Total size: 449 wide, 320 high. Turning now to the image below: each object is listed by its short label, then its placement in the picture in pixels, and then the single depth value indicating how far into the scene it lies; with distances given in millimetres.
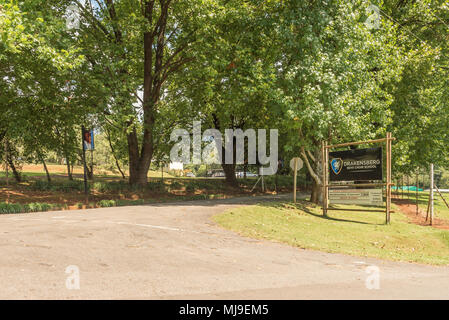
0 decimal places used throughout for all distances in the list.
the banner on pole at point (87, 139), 16844
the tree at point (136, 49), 18516
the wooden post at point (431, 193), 17094
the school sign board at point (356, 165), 15297
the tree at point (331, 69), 17188
